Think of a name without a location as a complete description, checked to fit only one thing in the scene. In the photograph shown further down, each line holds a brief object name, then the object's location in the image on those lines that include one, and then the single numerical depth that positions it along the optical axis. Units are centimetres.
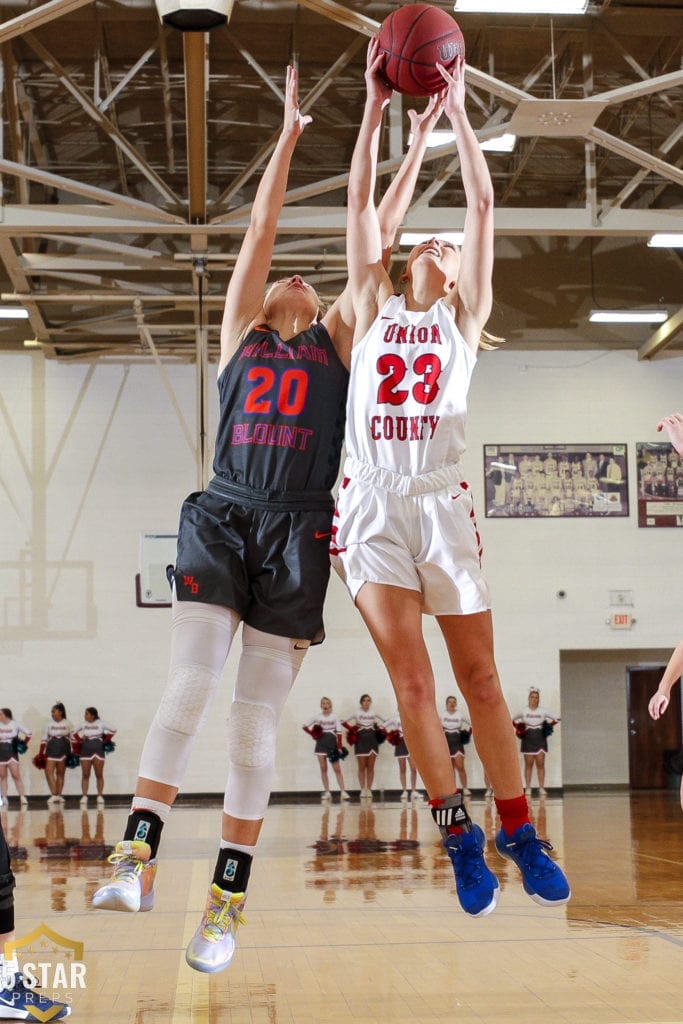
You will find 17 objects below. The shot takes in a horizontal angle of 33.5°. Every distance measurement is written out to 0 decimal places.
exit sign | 2091
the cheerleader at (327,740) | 1958
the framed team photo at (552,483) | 2100
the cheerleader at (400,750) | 1961
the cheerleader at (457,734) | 1912
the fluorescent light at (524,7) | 1017
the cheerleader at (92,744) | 1930
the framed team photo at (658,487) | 2108
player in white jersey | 438
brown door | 2178
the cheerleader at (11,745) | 1870
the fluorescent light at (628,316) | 1956
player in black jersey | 425
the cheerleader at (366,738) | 1977
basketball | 463
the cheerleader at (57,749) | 1922
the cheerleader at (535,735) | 1991
